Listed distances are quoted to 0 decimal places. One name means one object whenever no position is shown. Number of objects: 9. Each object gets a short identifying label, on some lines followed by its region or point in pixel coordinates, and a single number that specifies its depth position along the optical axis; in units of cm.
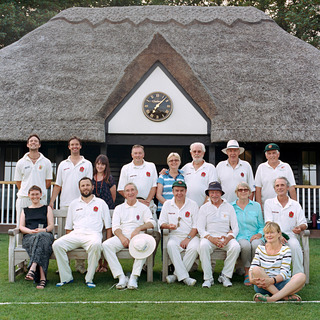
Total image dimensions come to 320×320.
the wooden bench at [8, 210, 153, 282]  590
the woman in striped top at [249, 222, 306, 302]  495
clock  1092
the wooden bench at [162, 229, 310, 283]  589
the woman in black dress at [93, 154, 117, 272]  661
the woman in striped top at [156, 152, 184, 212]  658
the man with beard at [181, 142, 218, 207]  671
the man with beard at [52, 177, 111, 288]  575
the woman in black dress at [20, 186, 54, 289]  572
